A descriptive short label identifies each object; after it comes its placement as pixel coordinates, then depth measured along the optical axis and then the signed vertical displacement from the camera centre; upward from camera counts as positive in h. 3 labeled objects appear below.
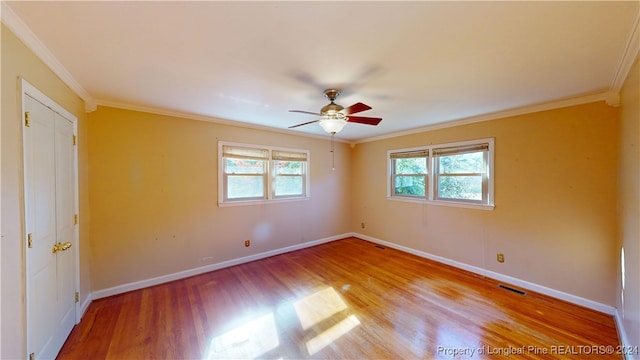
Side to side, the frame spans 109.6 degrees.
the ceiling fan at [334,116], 2.31 +0.64
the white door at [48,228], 1.57 -0.39
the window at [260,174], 3.84 +0.09
